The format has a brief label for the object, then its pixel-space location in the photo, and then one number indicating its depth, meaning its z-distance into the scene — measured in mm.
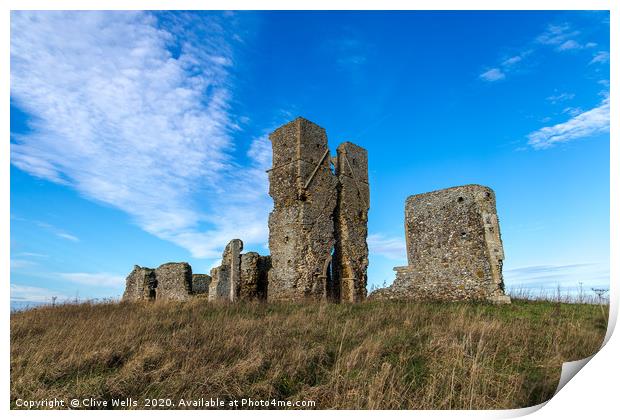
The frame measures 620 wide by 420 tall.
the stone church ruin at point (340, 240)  11883
